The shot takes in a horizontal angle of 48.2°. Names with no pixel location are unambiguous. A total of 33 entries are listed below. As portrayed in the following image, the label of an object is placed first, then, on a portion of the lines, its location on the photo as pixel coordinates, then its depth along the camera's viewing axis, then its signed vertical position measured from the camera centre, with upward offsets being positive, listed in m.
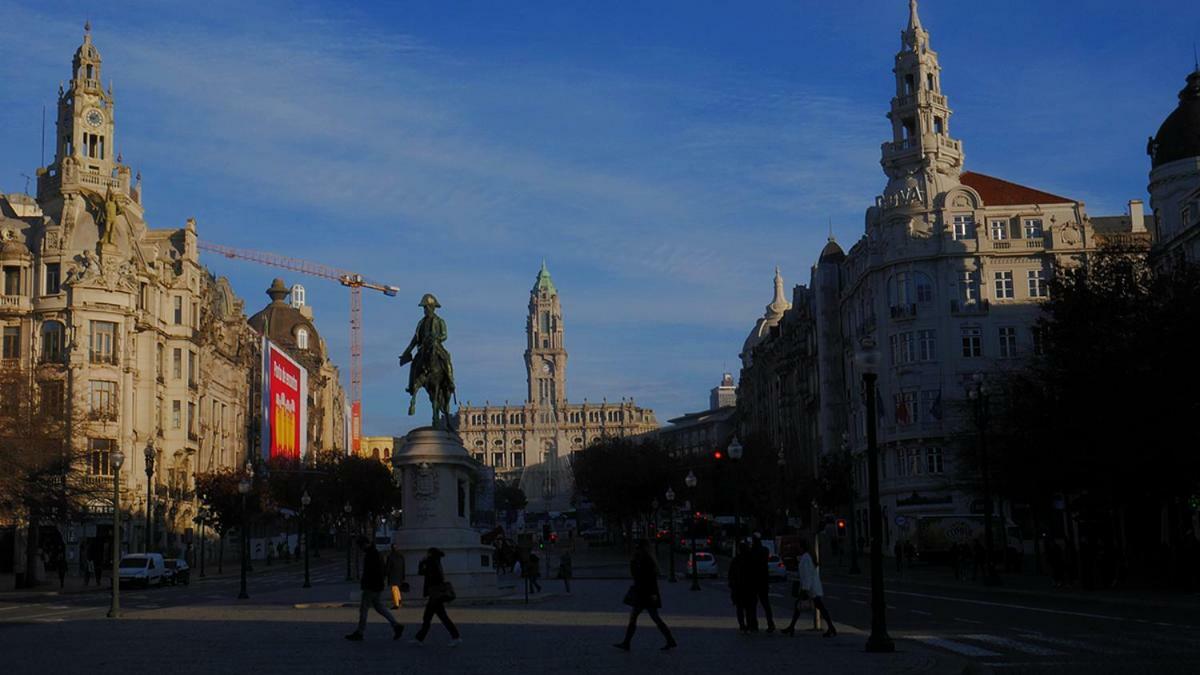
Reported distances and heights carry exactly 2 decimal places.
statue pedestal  39.81 +0.02
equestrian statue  44.03 +4.85
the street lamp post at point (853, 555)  62.58 -2.51
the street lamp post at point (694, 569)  49.33 -2.33
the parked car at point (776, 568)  59.84 -2.91
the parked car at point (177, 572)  66.12 -2.55
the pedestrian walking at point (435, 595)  22.08 -1.36
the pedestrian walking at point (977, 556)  52.78 -2.29
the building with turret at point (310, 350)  155.62 +19.50
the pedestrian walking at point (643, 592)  21.12 -1.34
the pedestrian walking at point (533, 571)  42.39 -1.95
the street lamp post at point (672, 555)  57.59 -2.11
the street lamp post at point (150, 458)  44.41 +2.08
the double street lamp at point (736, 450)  44.59 +1.83
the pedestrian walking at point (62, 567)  60.81 -1.95
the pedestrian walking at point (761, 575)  24.25 -1.29
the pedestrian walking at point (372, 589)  23.73 -1.33
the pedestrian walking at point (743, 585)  24.41 -1.47
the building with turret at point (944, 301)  81.19 +12.03
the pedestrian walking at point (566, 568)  47.72 -2.12
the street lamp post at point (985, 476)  45.44 +0.73
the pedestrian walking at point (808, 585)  23.72 -1.45
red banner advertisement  116.25 +10.48
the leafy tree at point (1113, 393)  40.19 +3.21
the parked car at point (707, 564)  64.62 -2.81
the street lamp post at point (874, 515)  20.11 -0.22
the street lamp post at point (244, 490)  52.41 +1.12
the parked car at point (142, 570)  62.25 -2.26
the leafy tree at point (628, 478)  105.94 +2.33
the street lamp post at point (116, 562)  33.56 -1.01
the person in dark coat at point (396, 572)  31.86 -1.38
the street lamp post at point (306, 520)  56.75 -0.18
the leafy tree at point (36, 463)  51.06 +2.48
